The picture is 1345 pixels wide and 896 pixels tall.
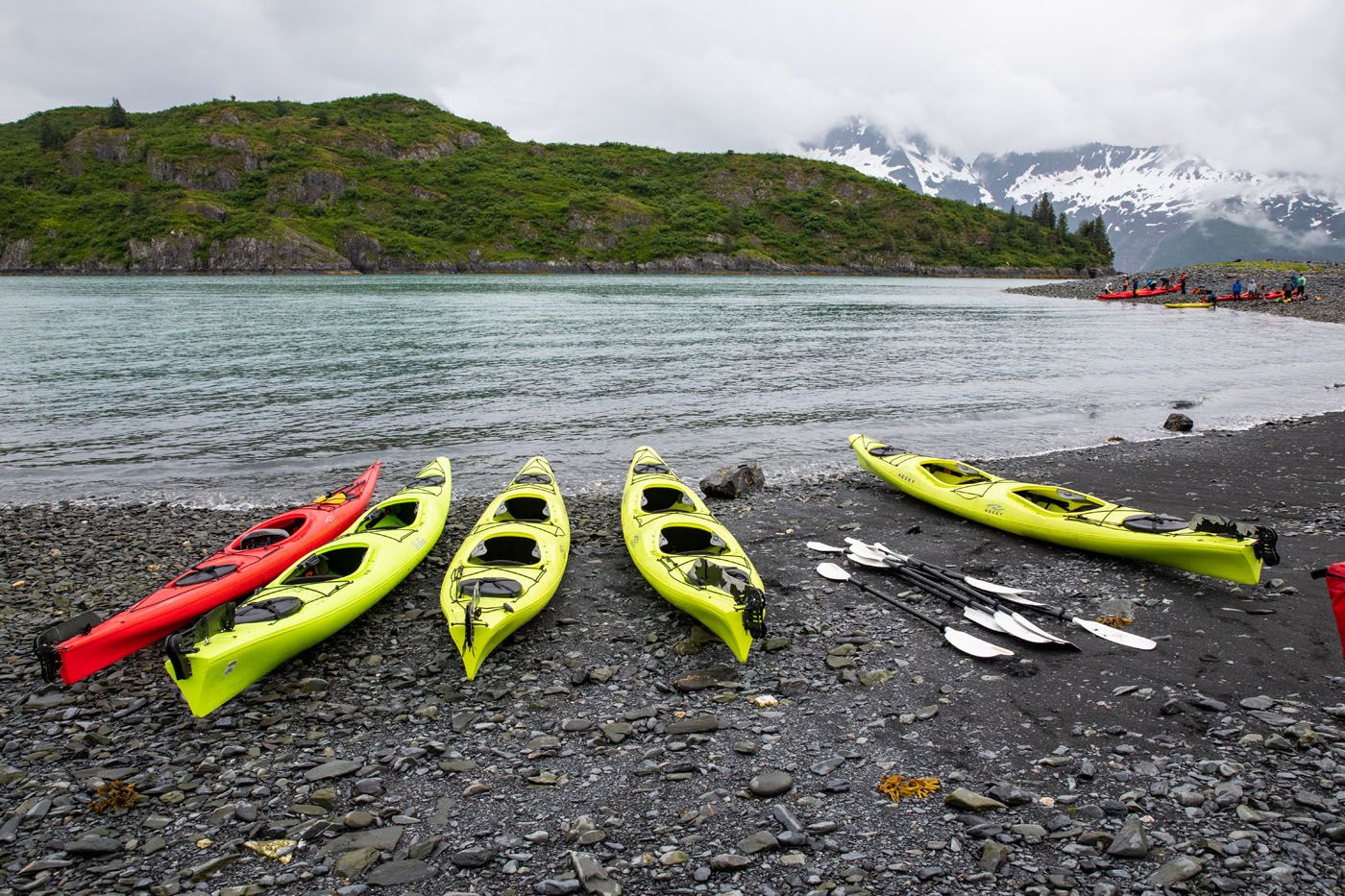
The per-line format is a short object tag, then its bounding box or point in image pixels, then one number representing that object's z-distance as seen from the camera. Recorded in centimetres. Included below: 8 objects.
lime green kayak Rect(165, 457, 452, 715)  750
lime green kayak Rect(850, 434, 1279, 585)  986
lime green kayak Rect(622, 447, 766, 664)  859
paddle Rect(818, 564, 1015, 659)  851
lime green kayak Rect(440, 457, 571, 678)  850
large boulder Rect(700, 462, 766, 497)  1551
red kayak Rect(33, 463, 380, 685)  792
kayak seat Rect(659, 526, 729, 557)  1152
